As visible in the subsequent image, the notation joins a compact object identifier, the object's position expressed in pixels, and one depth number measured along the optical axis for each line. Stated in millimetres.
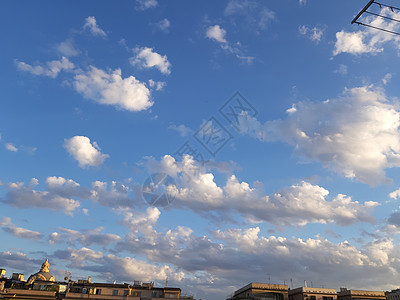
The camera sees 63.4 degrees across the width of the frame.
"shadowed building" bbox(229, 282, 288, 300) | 72812
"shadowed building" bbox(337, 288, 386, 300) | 78438
